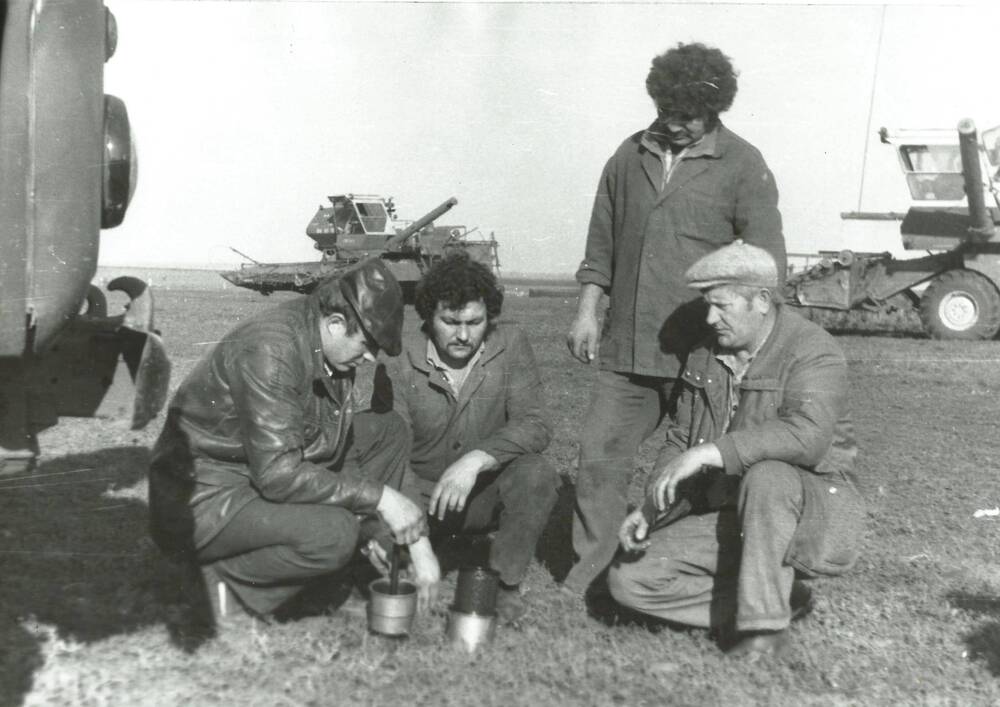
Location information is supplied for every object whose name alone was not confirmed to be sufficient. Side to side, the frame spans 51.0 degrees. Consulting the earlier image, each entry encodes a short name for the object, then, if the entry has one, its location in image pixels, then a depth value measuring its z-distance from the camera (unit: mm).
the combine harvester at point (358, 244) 27406
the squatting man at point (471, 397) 4035
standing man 3844
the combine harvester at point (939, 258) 15695
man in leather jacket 3256
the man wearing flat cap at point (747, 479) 3225
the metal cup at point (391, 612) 3271
